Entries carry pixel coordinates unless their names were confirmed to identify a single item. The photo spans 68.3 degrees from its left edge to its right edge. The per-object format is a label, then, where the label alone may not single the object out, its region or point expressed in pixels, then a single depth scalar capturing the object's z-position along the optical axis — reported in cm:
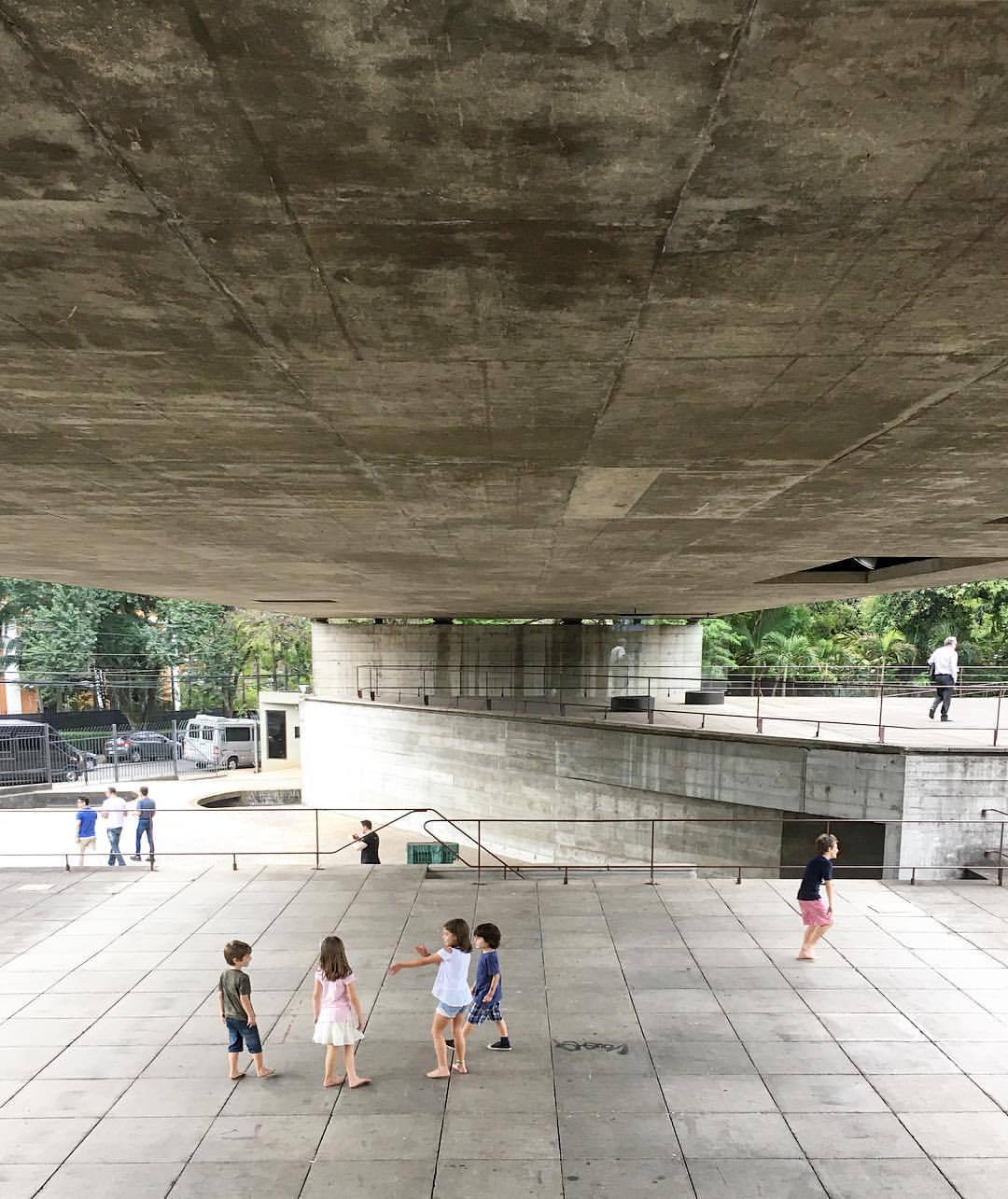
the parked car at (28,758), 3045
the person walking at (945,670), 1724
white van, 3666
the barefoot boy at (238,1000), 595
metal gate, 3075
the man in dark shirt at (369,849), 1292
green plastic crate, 1612
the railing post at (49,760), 3075
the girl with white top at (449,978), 615
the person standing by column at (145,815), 1348
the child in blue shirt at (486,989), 625
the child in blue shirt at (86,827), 1273
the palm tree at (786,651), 4134
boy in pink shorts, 831
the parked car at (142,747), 3625
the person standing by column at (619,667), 2781
